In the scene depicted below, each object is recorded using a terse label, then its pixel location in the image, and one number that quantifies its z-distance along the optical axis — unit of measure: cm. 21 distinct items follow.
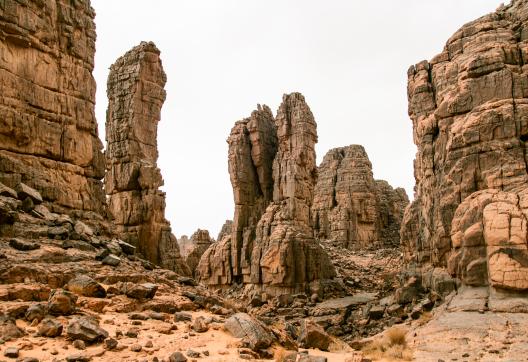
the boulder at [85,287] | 1156
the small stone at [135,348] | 932
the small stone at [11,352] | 811
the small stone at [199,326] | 1119
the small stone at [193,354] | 966
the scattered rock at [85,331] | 920
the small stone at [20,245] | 1257
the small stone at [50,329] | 914
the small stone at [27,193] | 1534
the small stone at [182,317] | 1177
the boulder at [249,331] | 1088
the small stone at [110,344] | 917
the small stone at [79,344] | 895
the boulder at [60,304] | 1002
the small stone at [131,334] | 995
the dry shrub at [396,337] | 1825
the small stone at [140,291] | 1228
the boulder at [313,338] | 1375
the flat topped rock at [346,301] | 3456
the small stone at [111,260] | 1409
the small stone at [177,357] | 920
